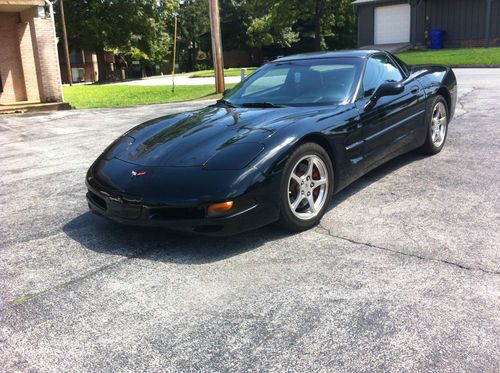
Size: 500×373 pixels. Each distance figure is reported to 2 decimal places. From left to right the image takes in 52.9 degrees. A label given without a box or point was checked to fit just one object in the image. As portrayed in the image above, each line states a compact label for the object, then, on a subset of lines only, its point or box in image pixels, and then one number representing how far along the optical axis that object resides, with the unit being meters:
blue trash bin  29.89
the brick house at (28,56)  14.80
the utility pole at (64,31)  33.19
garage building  28.94
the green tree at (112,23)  38.72
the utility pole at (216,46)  14.80
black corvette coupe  3.50
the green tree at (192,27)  59.19
